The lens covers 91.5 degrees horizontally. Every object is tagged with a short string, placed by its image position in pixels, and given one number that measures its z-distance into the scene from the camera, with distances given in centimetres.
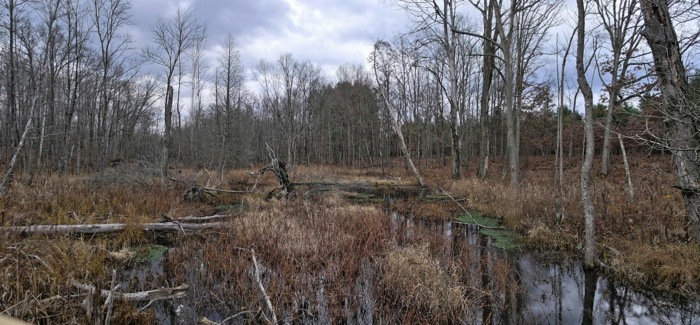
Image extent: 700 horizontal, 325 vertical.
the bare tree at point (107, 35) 1972
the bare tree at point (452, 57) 1557
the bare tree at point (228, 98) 2110
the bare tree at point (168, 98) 1412
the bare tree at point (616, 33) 1128
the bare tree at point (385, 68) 2478
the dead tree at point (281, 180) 1239
